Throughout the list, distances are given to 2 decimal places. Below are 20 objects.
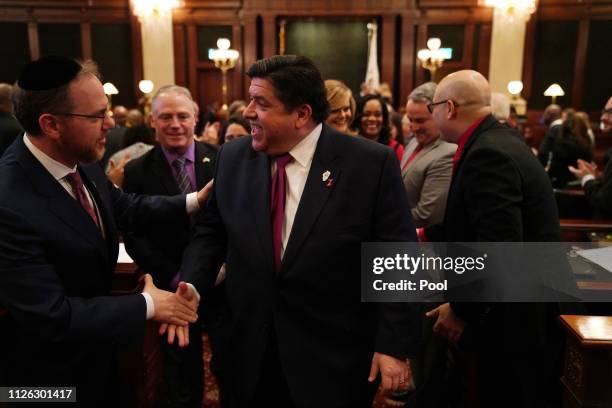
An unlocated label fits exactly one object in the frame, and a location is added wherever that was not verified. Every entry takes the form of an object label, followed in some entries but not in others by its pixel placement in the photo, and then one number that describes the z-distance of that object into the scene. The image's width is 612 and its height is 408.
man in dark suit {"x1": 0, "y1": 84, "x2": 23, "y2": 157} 3.55
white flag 11.58
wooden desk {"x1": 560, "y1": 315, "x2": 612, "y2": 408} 1.70
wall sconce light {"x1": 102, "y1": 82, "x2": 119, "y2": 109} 10.15
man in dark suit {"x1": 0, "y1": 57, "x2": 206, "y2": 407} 1.46
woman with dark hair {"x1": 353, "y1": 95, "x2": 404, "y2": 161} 3.62
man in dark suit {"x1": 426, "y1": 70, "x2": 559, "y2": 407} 1.99
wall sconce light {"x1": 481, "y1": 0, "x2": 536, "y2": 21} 9.37
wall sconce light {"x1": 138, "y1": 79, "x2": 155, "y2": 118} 11.23
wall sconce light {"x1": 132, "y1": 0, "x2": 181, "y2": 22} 9.84
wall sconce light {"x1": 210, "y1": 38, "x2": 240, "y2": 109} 10.06
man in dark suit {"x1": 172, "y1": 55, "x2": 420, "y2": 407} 1.70
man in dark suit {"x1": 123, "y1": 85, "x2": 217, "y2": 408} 2.56
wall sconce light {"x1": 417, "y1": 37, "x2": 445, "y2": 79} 10.14
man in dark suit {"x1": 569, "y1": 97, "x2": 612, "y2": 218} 3.02
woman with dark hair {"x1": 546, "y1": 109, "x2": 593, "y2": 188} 4.98
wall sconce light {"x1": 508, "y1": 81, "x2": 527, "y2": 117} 11.00
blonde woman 2.96
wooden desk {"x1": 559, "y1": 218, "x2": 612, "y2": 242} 3.30
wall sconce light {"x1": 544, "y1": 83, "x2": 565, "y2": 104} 10.91
